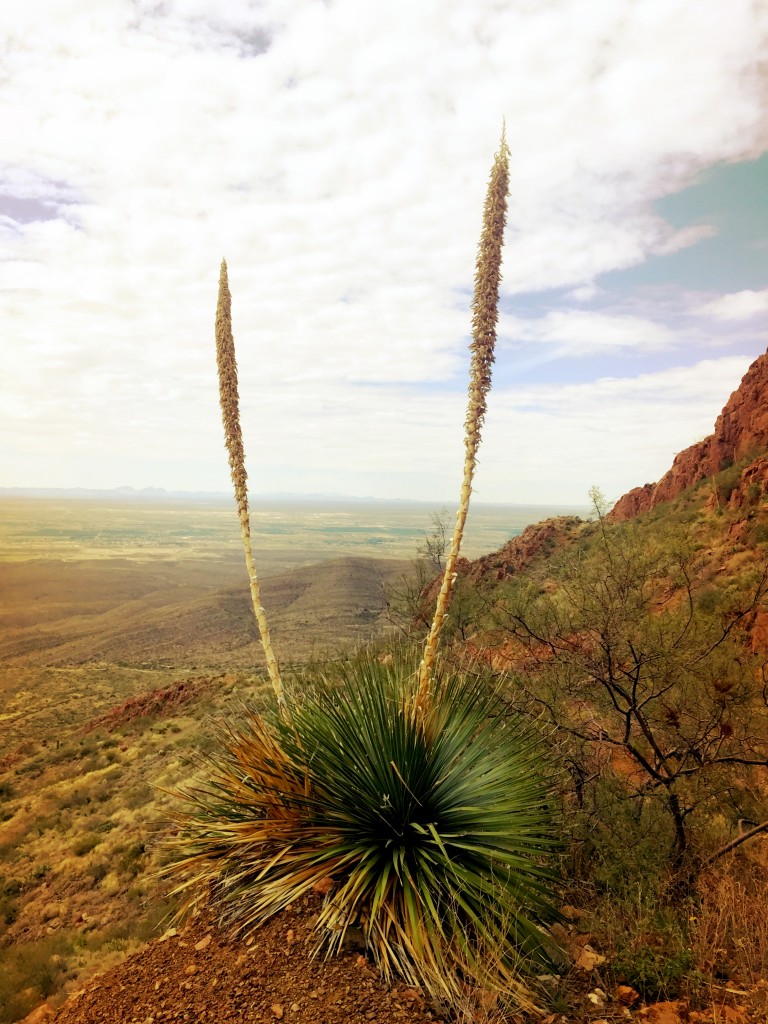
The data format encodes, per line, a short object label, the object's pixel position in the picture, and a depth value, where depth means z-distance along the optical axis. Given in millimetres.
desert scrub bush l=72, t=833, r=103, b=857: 12320
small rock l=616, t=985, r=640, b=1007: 2924
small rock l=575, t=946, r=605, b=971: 3217
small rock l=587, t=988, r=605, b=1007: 2914
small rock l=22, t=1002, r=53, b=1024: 5281
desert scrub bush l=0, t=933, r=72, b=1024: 6953
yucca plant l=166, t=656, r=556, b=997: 3104
